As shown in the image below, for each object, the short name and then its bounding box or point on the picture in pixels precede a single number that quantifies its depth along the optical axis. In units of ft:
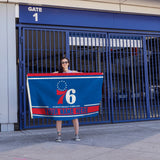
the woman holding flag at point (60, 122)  15.06
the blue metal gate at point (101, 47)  19.98
